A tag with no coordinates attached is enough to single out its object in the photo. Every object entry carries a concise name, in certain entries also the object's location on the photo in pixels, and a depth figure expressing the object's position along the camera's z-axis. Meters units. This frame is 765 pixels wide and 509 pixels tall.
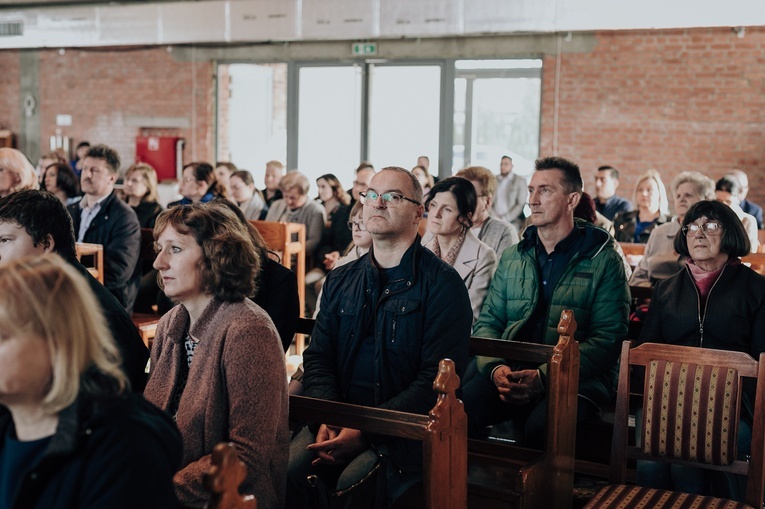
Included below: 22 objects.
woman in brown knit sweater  2.14
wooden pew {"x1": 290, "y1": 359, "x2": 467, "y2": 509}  2.25
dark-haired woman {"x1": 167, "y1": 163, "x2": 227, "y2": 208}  6.94
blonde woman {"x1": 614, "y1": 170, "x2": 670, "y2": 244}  6.93
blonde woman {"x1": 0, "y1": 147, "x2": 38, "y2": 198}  5.47
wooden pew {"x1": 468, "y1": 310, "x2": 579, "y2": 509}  2.85
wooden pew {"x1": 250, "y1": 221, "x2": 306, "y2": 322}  6.14
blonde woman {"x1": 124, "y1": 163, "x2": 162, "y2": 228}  6.64
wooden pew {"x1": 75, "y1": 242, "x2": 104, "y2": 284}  4.66
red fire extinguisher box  12.10
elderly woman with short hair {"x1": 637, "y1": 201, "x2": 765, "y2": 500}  3.27
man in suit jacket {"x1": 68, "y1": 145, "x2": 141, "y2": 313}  5.04
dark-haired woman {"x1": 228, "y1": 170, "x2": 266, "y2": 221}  8.05
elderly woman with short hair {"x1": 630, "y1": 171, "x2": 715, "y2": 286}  5.23
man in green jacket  3.41
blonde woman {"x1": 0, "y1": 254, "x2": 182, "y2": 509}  1.39
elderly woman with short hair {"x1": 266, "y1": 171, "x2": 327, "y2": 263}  7.41
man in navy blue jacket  2.64
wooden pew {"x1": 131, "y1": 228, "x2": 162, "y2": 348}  5.02
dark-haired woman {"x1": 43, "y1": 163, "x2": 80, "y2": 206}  6.34
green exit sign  10.76
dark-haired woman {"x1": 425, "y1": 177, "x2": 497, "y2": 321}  4.05
